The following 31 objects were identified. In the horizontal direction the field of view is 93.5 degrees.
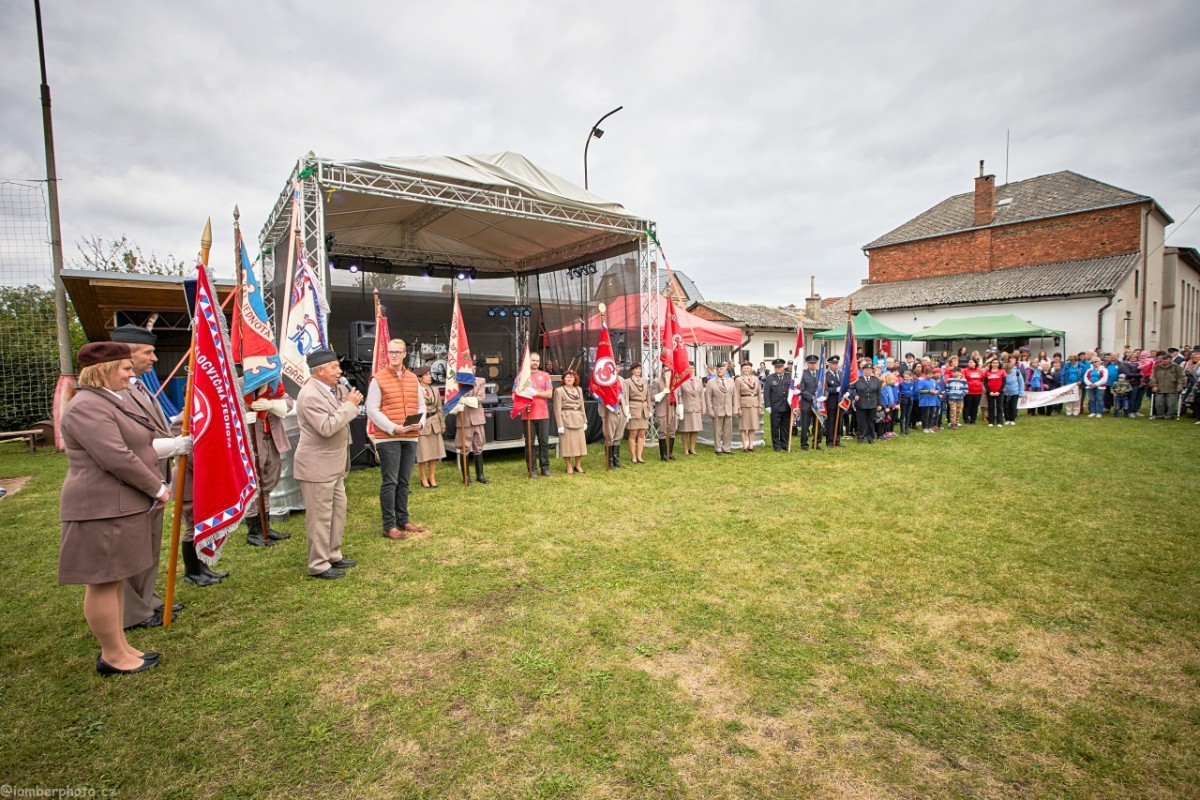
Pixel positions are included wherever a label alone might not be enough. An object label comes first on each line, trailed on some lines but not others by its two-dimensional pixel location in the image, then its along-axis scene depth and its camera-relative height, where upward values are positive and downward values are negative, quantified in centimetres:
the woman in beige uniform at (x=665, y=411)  1002 -69
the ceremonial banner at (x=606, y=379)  931 -6
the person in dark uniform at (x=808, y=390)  1095 -37
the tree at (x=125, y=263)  2292 +503
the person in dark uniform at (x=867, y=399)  1159 -59
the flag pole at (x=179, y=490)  354 -70
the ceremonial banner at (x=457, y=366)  811 +17
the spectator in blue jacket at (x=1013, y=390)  1401 -55
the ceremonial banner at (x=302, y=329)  615 +59
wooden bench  1196 -109
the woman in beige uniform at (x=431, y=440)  799 -89
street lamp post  1591 +690
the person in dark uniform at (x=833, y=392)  1127 -42
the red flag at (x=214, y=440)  368 -39
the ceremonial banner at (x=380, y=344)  635 +40
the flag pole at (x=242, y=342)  457 +36
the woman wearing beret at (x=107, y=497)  298 -62
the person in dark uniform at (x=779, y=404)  1057 -62
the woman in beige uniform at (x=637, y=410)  984 -62
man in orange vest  547 -46
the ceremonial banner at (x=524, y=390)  859 -21
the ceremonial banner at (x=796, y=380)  1044 -16
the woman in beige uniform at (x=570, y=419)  892 -69
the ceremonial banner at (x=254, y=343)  539 +37
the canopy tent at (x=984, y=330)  2323 +164
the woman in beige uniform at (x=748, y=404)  1067 -60
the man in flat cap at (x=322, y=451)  440 -56
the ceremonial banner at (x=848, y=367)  1091 +7
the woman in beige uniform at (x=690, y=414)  1059 -76
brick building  2403 +515
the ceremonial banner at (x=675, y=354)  1024 +36
